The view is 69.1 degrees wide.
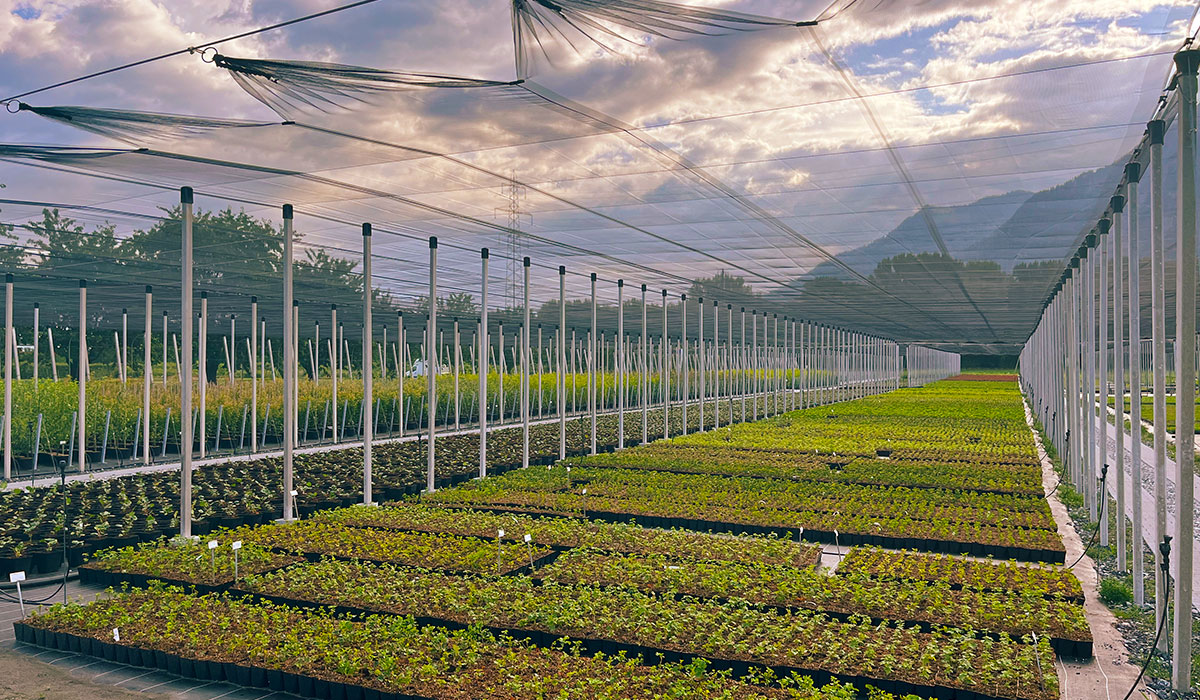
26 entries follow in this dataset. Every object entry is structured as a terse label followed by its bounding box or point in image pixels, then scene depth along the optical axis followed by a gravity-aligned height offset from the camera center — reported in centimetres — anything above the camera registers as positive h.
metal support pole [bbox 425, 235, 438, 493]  1285 -47
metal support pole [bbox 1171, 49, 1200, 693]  524 -1
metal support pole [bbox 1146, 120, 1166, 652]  608 -9
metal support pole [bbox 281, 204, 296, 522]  1044 +28
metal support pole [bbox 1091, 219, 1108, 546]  904 +18
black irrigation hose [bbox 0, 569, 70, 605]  757 -214
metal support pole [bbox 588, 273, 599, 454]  1786 -48
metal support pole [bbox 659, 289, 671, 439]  2069 -57
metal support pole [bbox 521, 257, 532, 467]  1558 -57
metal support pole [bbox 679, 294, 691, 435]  2442 -6
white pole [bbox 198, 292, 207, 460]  1052 -6
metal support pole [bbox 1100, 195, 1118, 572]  789 +16
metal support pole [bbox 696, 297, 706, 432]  2242 -27
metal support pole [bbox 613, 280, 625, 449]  1834 -63
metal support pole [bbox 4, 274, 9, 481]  1396 -40
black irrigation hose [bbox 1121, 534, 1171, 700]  564 -136
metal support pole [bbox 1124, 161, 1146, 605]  685 -11
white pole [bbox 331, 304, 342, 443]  1556 +40
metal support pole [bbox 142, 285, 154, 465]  1590 -57
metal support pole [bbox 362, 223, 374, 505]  1152 -20
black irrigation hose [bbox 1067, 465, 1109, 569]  892 -161
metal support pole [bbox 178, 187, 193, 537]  909 -53
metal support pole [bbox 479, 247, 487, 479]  1407 -20
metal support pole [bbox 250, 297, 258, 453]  1798 -68
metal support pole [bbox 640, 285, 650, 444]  2036 -82
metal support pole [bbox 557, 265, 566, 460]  1650 -91
